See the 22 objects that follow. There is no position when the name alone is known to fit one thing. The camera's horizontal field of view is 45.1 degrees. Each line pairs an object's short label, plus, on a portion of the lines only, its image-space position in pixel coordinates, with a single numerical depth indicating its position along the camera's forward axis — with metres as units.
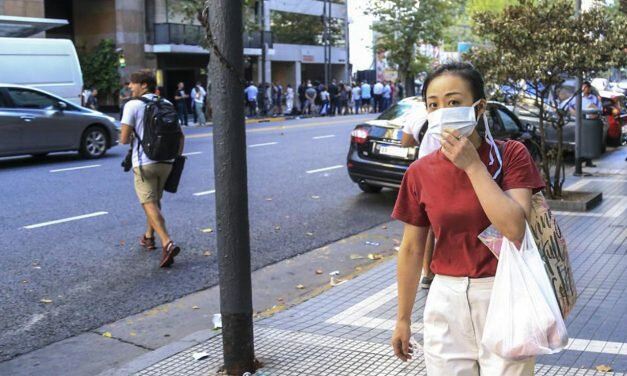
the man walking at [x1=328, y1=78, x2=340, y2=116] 38.12
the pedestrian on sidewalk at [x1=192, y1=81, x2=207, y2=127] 29.03
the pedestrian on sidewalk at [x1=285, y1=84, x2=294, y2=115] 37.81
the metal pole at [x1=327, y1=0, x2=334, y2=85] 45.76
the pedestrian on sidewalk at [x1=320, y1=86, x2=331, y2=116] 37.41
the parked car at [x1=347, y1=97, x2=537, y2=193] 10.28
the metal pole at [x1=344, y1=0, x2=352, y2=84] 46.69
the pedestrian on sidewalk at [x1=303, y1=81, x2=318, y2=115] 36.81
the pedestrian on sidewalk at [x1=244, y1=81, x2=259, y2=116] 33.59
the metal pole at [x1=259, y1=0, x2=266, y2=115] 36.38
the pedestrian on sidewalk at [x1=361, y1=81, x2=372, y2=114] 40.00
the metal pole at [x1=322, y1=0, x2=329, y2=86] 45.81
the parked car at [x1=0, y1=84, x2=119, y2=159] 14.62
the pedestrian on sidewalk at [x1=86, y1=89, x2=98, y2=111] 27.61
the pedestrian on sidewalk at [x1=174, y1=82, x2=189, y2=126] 28.84
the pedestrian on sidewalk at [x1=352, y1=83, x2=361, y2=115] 40.00
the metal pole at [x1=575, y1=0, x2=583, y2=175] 11.83
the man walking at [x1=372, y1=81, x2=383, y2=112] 41.41
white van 18.75
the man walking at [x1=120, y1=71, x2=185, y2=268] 7.21
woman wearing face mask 2.43
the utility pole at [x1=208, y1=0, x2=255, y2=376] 4.19
